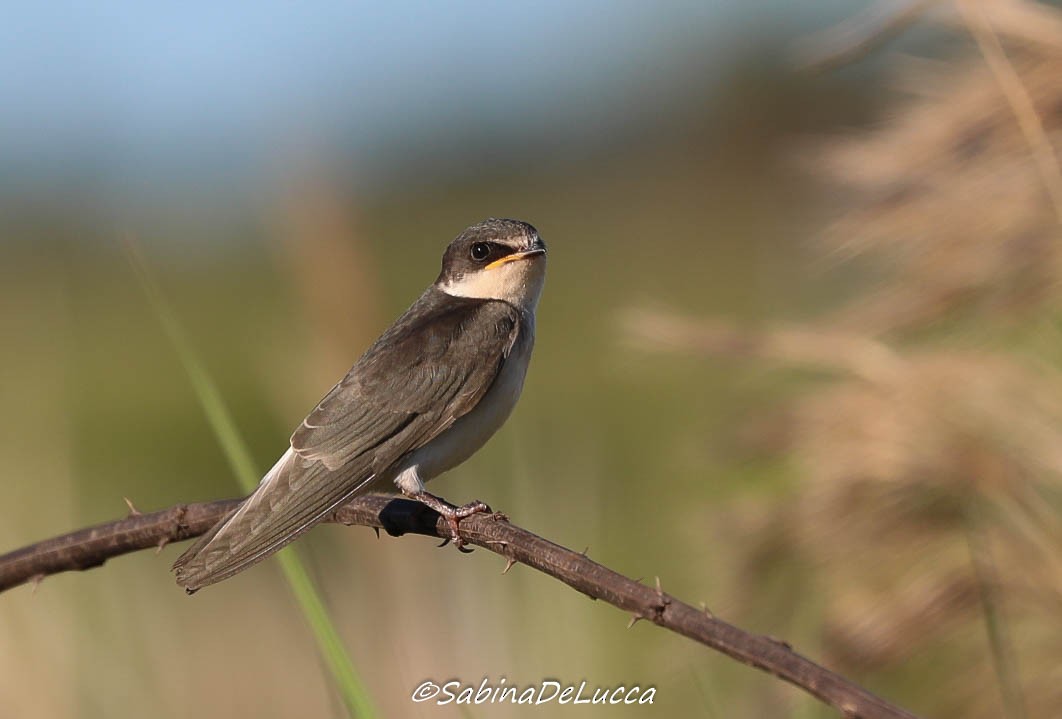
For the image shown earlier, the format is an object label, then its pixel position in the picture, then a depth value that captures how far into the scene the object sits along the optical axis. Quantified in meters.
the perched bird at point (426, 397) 5.84
